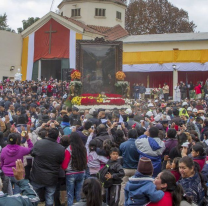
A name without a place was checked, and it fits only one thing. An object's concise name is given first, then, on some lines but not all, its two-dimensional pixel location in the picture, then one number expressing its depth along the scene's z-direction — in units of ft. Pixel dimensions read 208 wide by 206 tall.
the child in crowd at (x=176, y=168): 20.70
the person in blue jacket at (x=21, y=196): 13.07
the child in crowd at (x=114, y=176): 23.82
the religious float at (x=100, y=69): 68.90
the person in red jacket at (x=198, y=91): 102.55
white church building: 119.14
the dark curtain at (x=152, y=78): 125.18
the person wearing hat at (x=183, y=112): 51.82
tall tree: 158.61
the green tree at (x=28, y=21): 189.78
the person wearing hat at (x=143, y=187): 15.58
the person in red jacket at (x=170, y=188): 15.84
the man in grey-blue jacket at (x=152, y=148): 25.67
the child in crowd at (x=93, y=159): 26.32
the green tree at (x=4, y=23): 192.13
